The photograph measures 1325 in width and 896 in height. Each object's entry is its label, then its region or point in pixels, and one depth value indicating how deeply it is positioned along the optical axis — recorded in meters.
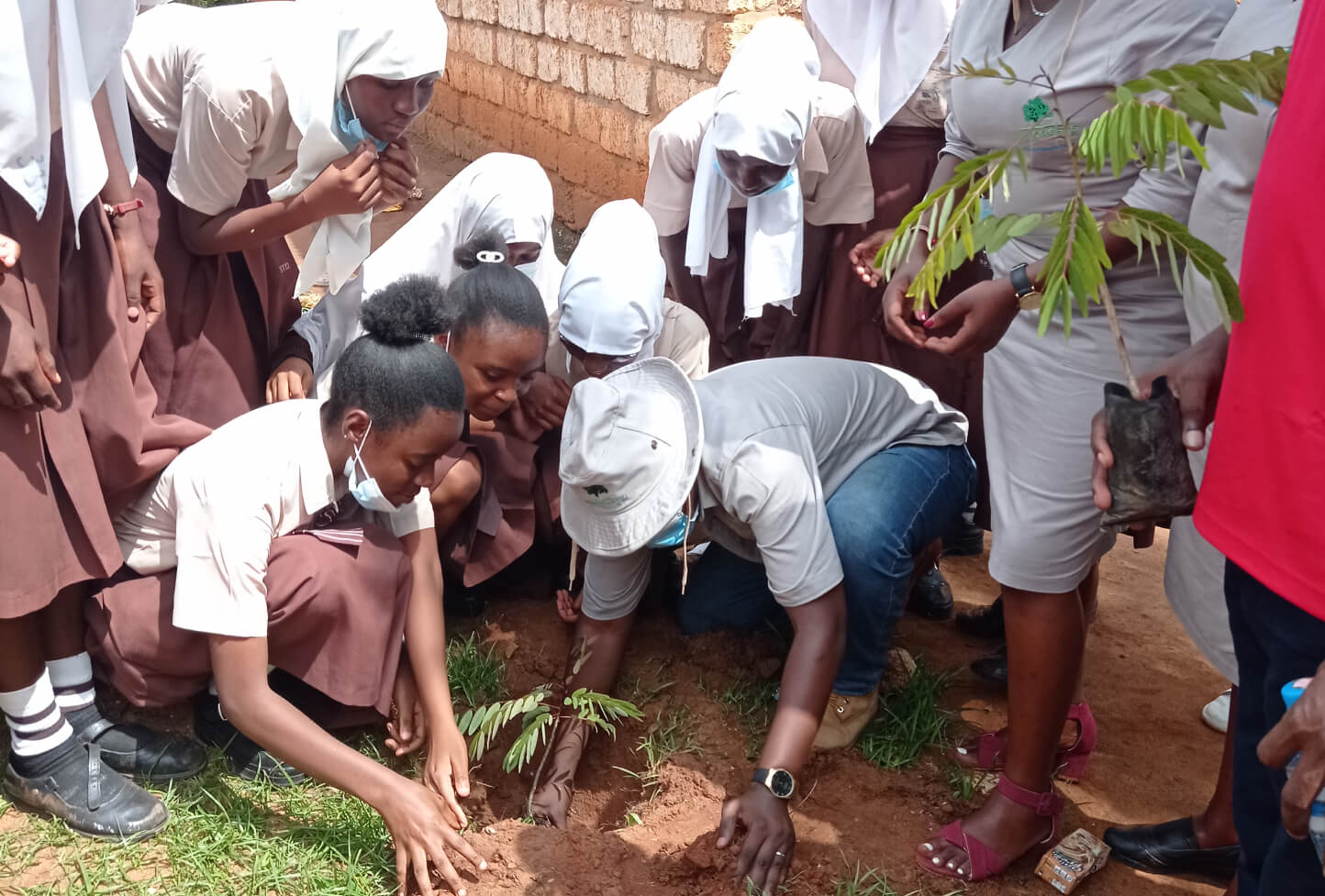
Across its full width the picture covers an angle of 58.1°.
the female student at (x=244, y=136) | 3.07
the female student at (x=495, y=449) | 3.24
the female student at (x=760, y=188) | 3.57
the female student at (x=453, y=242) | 3.63
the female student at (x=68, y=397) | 2.49
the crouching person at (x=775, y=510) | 2.69
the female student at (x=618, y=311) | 3.50
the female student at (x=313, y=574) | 2.60
